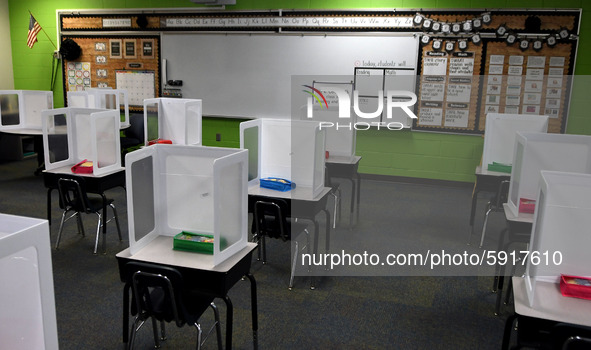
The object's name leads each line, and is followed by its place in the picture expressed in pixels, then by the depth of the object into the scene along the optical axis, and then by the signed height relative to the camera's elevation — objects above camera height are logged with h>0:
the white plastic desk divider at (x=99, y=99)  6.42 -0.15
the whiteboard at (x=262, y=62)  6.43 +0.45
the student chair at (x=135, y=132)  6.86 -0.62
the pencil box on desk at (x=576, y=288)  2.07 -0.79
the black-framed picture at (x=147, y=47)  7.43 +0.65
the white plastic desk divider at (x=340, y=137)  4.88 -0.42
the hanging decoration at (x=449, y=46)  6.15 +0.67
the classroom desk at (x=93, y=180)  3.94 -0.77
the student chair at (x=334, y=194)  4.53 -0.97
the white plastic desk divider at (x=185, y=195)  2.32 -0.53
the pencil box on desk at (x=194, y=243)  2.39 -0.75
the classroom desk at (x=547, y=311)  1.92 -0.85
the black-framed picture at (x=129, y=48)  7.52 +0.64
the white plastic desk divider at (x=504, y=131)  4.22 -0.27
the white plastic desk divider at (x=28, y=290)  1.13 -0.48
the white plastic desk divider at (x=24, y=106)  6.32 -0.27
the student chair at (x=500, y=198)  4.18 -0.86
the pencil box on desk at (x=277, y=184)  3.61 -0.68
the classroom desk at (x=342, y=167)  4.62 -0.69
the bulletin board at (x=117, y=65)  7.48 +0.36
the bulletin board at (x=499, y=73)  5.83 +0.35
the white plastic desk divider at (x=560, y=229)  2.05 -0.55
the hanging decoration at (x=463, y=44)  6.09 +0.70
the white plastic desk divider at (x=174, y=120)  5.30 -0.33
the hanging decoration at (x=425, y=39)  6.21 +0.76
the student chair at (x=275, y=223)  3.38 -0.93
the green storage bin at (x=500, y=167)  4.26 -0.59
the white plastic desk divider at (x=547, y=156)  3.12 -0.35
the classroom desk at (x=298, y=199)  3.44 -0.75
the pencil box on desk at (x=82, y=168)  4.02 -0.67
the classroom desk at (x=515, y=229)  3.07 -0.83
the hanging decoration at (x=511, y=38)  5.93 +0.77
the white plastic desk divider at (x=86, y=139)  4.06 -0.44
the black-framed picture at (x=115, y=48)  7.62 +0.64
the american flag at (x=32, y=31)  7.68 +0.87
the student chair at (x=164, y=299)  2.12 -0.98
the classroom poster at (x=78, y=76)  7.88 +0.19
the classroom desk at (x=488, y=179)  4.19 -0.69
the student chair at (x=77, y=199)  3.83 -0.91
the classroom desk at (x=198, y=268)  2.23 -0.83
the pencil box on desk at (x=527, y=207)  3.14 -0.68
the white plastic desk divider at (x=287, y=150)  3.67 -0.44
